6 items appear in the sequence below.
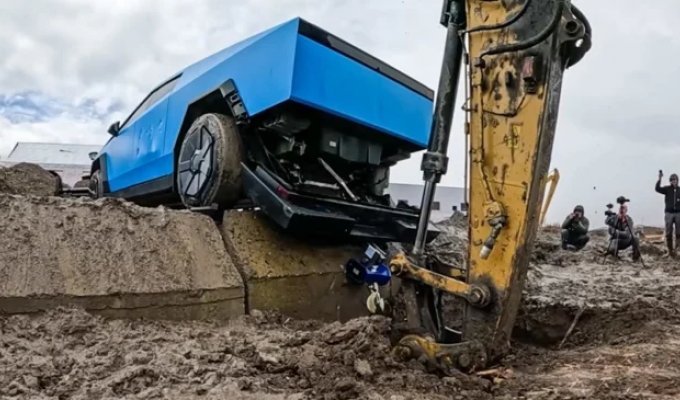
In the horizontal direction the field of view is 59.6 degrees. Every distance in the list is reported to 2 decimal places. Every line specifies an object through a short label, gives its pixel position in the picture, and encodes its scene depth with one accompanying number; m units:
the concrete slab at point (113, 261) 3.15
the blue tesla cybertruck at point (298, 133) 3.89
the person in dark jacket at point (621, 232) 9.88
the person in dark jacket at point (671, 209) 10.37
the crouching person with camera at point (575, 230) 10.54
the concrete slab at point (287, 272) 3.92
